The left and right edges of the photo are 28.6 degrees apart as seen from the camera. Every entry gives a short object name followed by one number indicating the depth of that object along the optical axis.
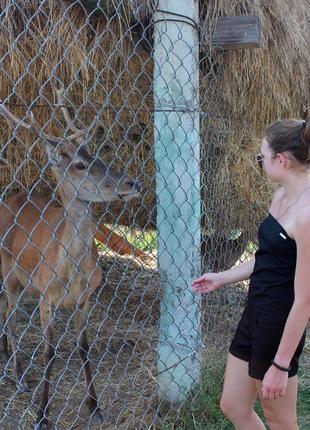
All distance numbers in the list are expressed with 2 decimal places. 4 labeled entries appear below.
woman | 2.33
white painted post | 3.35
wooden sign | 3.80
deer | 3.82
